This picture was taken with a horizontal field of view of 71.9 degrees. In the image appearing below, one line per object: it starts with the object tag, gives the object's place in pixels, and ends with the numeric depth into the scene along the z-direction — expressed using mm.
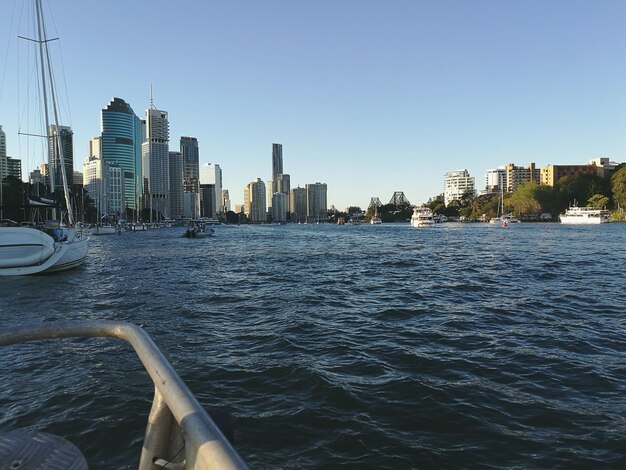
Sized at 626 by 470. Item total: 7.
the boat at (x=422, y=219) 159125
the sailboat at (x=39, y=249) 27141
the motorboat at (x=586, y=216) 144275
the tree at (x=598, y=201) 161500
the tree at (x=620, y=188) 159625
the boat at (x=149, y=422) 2139
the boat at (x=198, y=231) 92819
